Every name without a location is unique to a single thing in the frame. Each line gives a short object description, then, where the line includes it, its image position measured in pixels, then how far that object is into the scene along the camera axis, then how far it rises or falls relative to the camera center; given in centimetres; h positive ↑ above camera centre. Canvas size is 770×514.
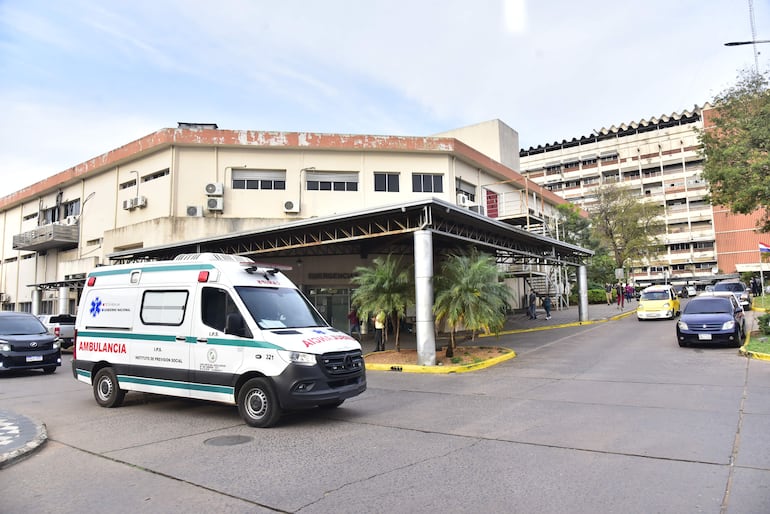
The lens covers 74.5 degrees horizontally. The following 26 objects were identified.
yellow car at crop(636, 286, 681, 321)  2605 -38
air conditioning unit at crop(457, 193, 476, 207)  2711 +534
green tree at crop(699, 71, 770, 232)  1812 +565
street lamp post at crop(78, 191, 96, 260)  3209 +537
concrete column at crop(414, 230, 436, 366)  1512 +11
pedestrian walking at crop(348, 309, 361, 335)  2088 -78
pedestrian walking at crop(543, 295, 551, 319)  2996 -41
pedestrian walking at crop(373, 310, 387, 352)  1701 -97
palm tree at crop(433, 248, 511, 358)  1530 +14
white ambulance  750 -58
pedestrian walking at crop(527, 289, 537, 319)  3052 -43
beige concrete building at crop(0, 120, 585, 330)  2592 +633
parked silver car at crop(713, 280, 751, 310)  3008 +37
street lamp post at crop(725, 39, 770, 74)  1226 +616
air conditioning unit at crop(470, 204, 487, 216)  2734 +496
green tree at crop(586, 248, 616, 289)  4800 +272
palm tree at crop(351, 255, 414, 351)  1681 +36
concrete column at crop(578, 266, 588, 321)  2814 +22
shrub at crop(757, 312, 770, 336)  1683 -98
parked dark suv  1407 -104
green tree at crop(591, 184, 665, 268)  4650 +686
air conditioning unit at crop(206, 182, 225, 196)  2558 +582
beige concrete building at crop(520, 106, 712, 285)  7369 +1897
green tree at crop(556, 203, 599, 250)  4425 +634
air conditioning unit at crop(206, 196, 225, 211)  2558 +506
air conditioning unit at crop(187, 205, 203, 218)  2578 +477
